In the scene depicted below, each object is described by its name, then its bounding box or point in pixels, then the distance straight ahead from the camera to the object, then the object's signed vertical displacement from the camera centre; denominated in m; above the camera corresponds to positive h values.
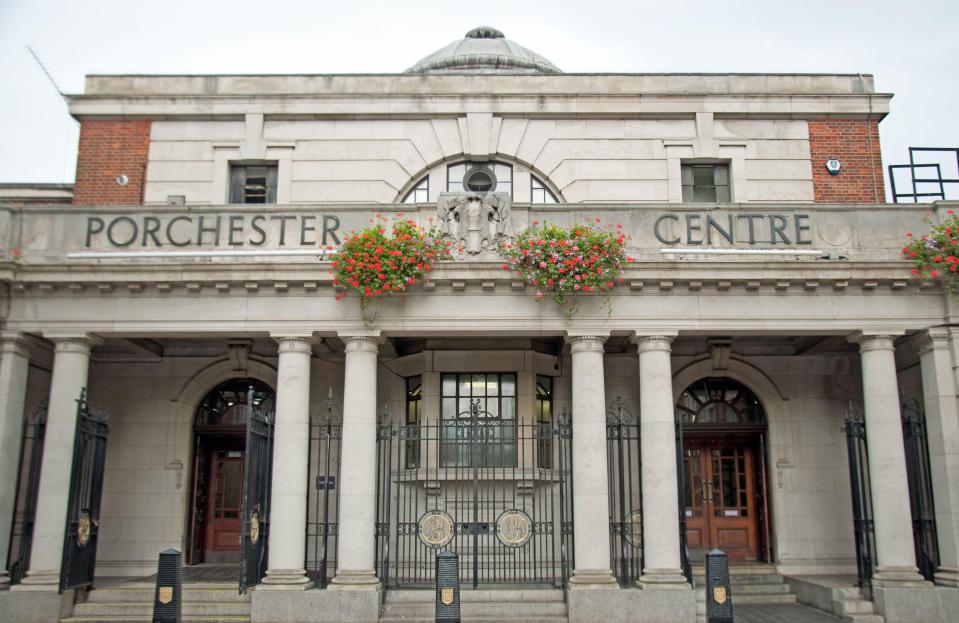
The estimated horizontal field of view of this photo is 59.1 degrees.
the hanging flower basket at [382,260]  12.70 +3.54
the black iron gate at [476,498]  13.31 +0.05
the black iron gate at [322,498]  15.23 +0.05
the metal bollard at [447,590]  9.96 -1.02
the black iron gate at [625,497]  13.02 +0.07
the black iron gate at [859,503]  13.40 -0.02
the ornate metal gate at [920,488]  13.41 +0.22
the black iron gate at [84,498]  12.55 +0.03
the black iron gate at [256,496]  12.40 +0.07
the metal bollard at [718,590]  9.95 -1.02
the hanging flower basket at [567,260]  12.71 +3.56
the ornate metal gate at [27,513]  13.36 -0.22
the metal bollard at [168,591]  9.91 -1.04
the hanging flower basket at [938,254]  13.01 +3.75
